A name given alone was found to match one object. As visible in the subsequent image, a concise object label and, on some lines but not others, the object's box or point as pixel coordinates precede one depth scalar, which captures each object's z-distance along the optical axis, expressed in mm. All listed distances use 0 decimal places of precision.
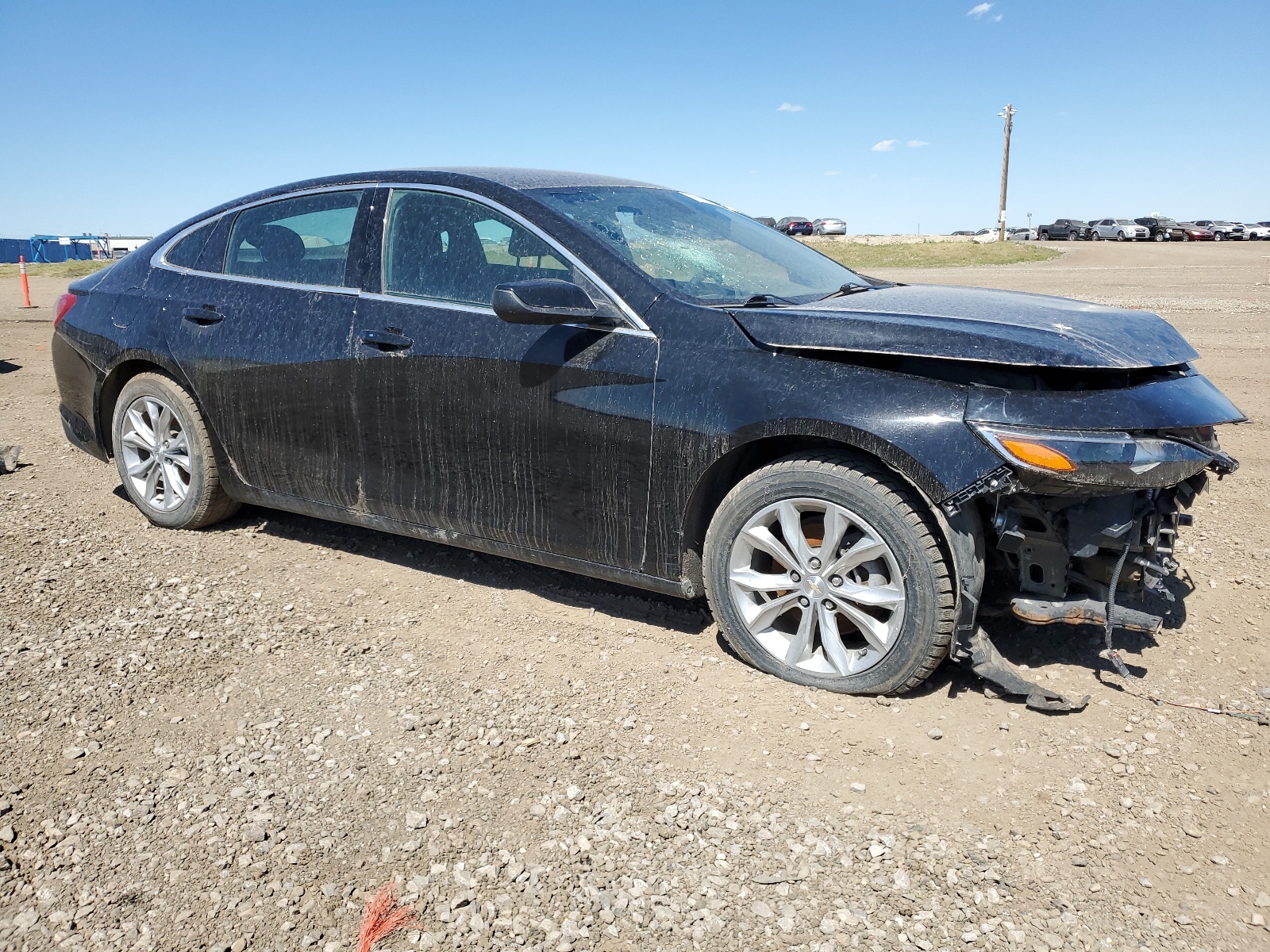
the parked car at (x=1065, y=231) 56197
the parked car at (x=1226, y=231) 51906
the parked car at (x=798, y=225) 52812
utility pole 53188
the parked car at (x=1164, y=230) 52375
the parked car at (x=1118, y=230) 51906
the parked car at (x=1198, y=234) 51000
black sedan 3102
